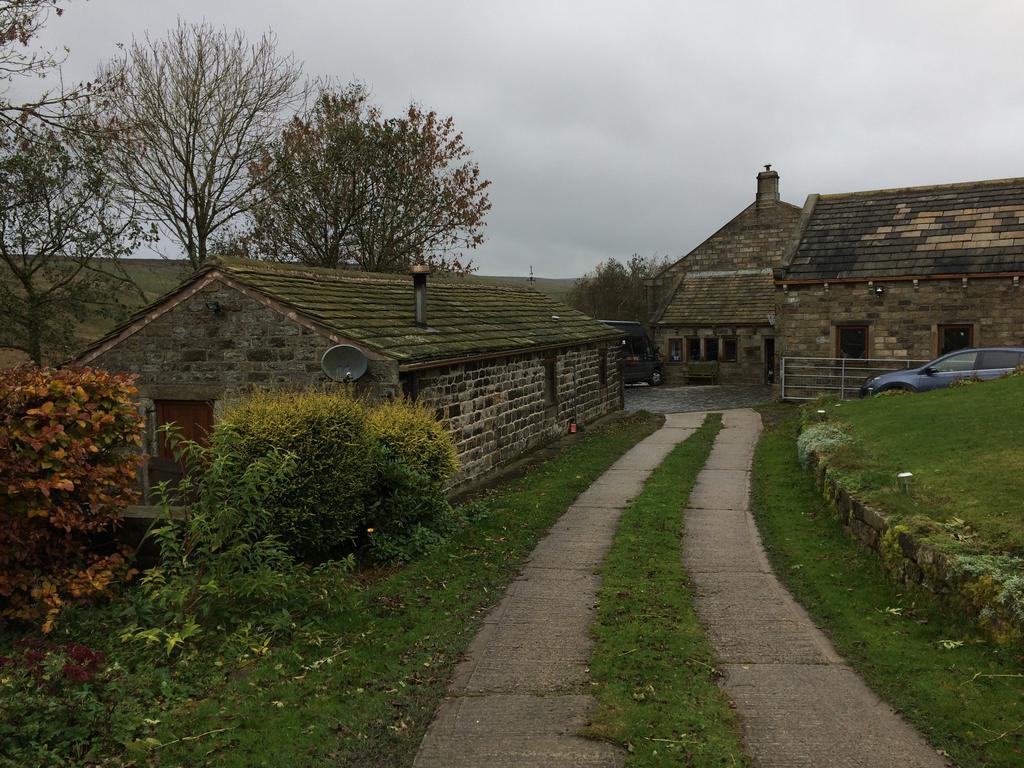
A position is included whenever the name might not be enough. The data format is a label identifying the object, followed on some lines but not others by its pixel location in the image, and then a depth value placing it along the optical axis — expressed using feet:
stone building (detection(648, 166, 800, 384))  117.39
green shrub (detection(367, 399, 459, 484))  31.76
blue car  58.08
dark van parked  119.34
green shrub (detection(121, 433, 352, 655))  21.63
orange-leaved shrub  22.24
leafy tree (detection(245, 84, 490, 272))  98.94
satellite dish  37.93
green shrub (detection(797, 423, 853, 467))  41.52
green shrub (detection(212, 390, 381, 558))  27.17
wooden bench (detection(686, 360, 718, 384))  119.24
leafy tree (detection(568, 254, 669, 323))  180.65
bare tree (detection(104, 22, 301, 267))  81.76
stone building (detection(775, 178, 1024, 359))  70.25
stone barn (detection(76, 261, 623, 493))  39.52
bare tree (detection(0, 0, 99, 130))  32.68
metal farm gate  74.13
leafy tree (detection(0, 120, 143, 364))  69.82
